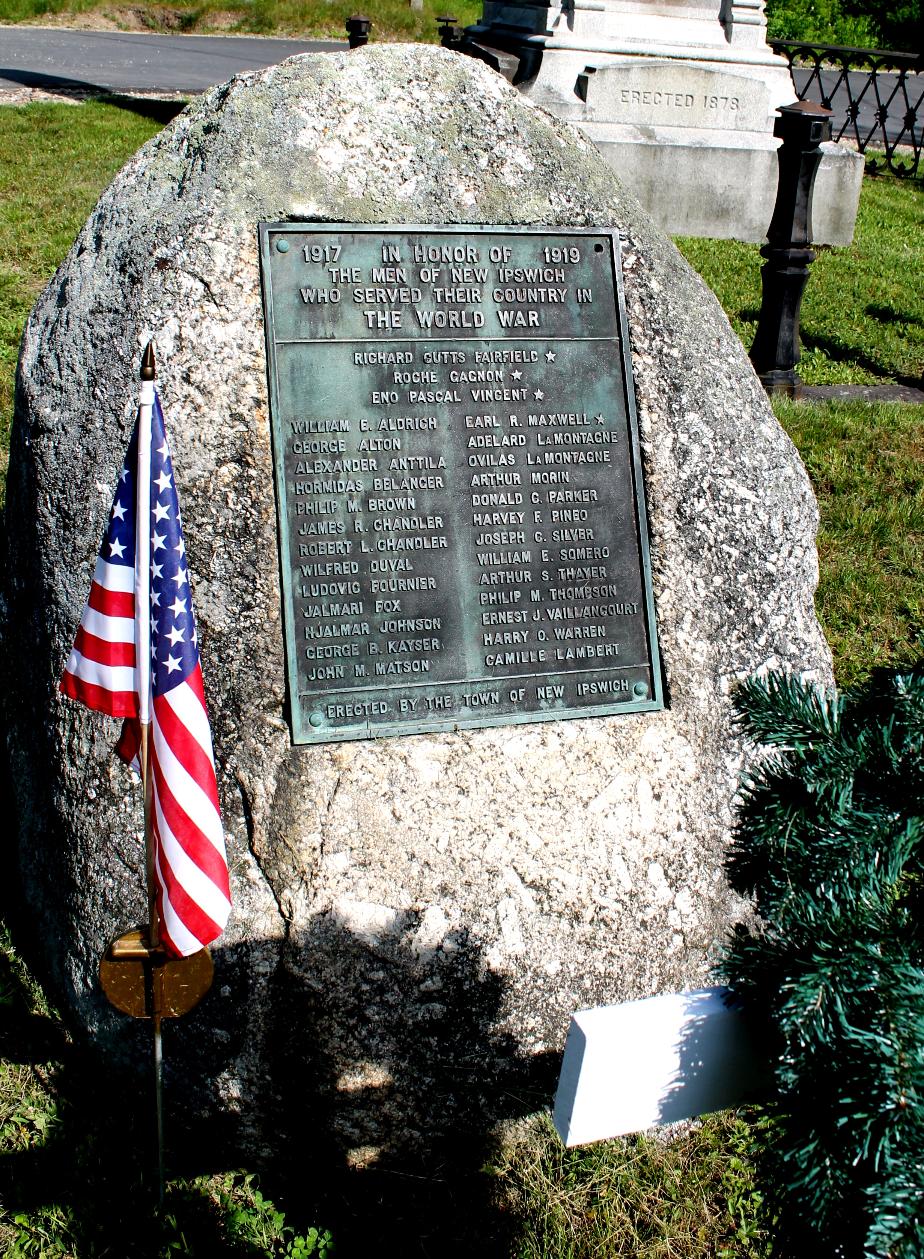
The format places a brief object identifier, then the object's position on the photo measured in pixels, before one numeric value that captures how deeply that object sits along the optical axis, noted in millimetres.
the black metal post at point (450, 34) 11453
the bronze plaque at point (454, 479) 2826
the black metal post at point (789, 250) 6609
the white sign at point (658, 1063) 1816
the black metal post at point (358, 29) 10547
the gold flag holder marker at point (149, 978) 2496
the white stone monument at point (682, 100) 10156
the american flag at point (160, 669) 2266
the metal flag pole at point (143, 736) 2244
